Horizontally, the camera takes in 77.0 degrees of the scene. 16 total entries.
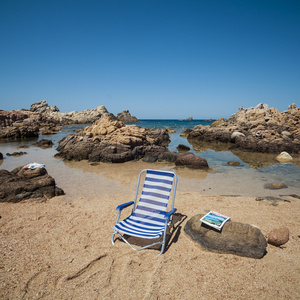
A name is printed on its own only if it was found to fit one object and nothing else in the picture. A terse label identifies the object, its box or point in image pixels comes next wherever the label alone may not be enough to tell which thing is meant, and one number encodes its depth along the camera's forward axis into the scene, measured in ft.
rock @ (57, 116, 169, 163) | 41.14
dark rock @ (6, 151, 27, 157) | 46.62
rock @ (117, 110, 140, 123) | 282.15
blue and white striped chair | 11.56
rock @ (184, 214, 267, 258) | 10.78
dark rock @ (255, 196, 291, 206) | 18.77
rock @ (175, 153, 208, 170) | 34.55
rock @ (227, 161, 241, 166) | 38.51
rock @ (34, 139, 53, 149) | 62.69
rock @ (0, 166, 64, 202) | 18.74
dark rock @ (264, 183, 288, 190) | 24.78
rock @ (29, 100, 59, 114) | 245.45
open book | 12.13
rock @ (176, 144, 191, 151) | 57.47
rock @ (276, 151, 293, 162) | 43.23
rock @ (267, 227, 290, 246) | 11.60
